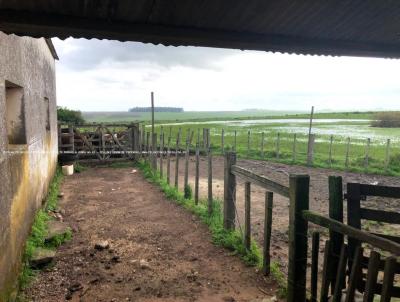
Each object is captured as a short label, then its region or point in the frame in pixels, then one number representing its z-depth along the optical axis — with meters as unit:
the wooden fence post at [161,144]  12.84
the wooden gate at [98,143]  16.55
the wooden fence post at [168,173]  11.66
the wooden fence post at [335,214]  3.65
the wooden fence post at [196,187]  9.20
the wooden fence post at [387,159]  14.78
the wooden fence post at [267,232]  5.16
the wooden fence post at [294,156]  17.84
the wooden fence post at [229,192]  6.92
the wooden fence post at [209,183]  8.06
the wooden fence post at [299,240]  4.19
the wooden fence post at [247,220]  5.82
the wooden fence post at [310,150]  16.69
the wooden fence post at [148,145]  15.11
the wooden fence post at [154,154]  13.73
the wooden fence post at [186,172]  10.48
